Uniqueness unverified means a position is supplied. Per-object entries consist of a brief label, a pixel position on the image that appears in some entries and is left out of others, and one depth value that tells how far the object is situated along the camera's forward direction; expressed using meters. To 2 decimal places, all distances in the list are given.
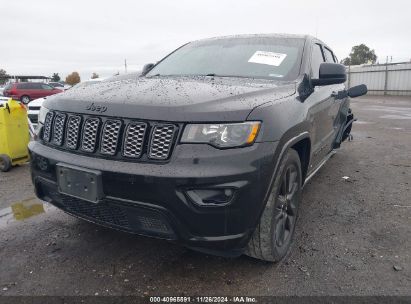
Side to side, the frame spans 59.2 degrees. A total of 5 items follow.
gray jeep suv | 2.00
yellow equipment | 5.27
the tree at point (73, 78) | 89.12
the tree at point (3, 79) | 60.69
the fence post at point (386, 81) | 26.52
